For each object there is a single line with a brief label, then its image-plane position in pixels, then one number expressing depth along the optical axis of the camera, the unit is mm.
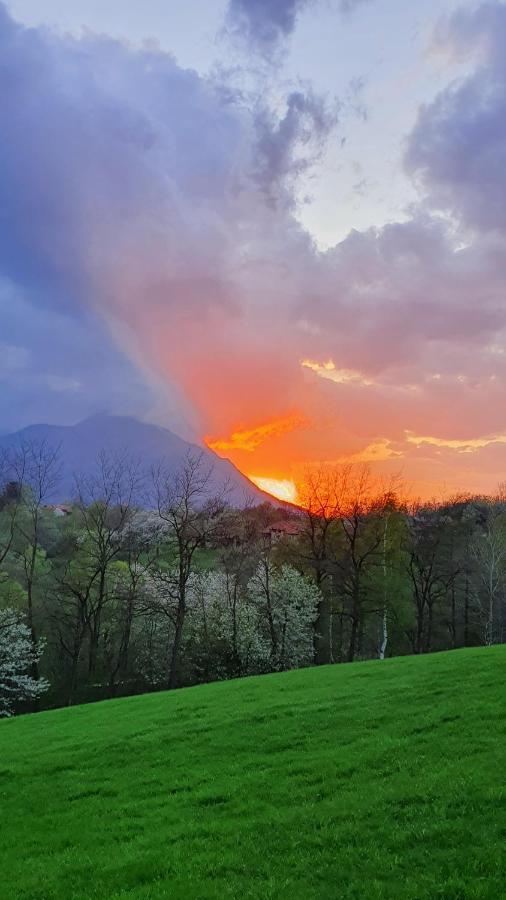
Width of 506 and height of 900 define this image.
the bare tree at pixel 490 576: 58938
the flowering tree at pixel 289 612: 53844
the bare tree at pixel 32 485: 51019
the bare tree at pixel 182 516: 45844
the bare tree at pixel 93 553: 50375
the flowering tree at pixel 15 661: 44750
